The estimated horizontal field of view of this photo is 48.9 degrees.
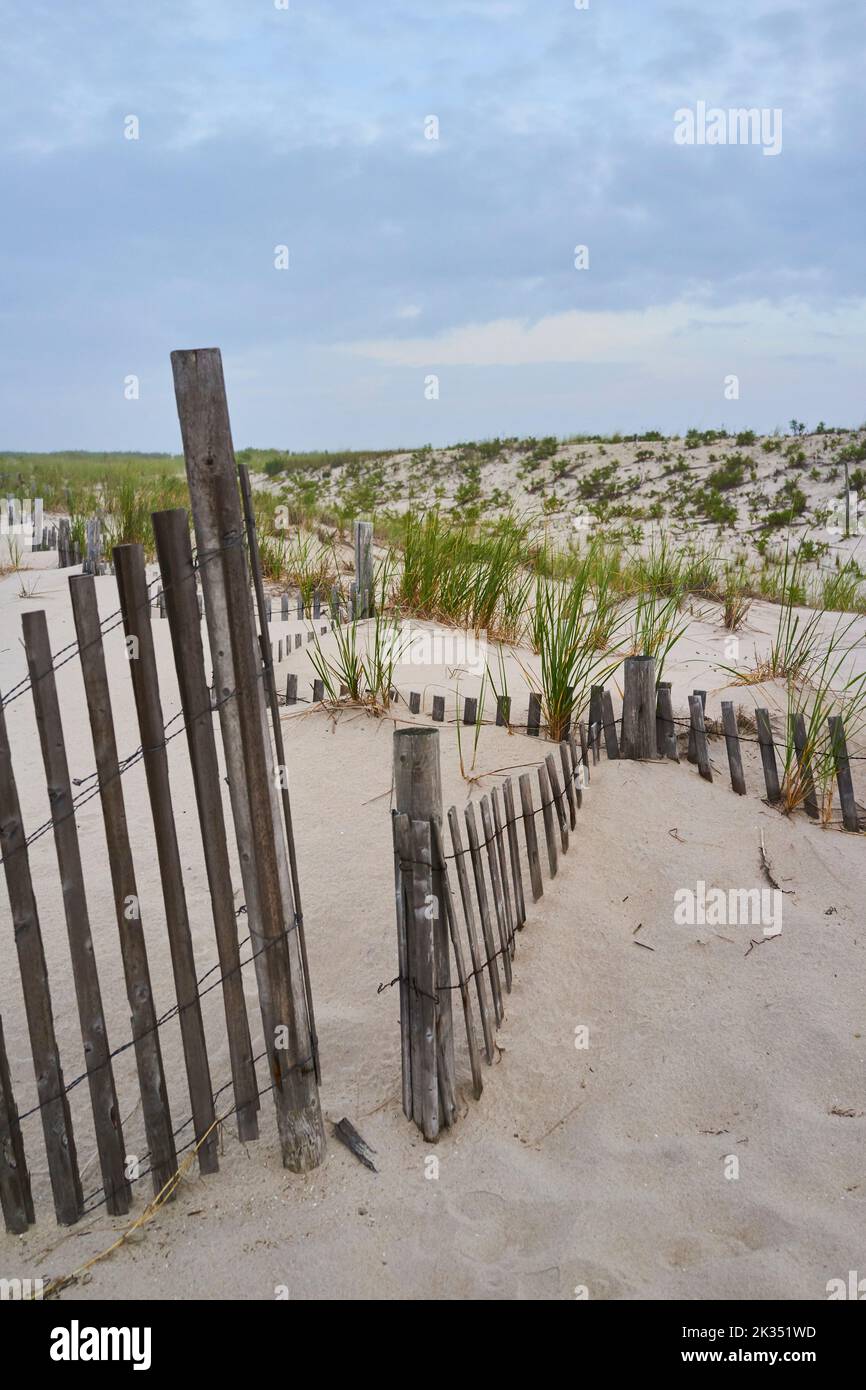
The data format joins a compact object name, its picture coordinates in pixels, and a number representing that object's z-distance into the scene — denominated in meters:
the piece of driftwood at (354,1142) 2.55
